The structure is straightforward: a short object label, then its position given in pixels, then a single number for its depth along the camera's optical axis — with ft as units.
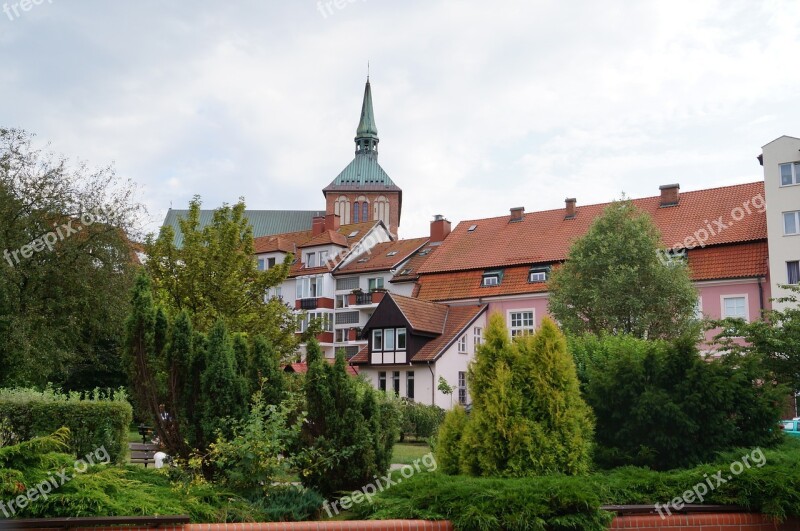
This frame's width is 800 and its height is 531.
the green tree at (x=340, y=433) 34.71
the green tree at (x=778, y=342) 75.10
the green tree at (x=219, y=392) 35.73
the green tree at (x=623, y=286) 102.53
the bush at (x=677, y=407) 37.55
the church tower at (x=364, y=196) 321.93
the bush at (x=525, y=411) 33.22
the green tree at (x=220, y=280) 71.26
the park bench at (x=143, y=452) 53.93
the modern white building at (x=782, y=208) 121.70
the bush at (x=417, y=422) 98.53
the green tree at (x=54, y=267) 90.43
